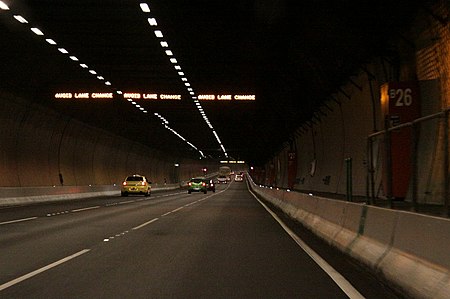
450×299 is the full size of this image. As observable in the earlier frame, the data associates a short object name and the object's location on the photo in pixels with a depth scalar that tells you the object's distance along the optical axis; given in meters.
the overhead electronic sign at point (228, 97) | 35.78
